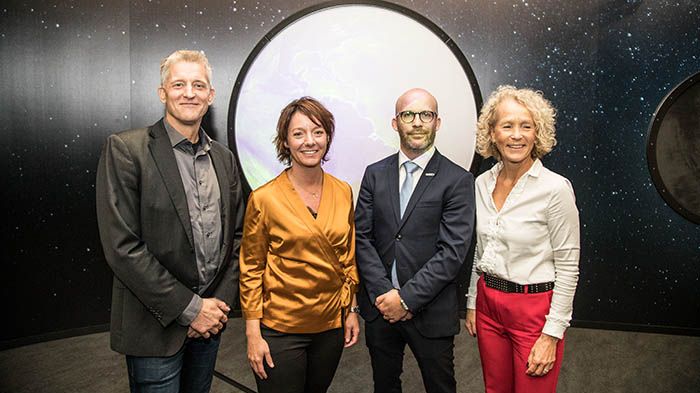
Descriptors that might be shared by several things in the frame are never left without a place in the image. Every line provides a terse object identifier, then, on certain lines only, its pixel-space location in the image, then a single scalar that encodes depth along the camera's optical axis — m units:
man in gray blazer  1.61
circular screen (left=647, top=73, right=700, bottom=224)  2.79
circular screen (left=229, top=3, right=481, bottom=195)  2.87
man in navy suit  1.86
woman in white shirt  1.73
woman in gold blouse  1.67
